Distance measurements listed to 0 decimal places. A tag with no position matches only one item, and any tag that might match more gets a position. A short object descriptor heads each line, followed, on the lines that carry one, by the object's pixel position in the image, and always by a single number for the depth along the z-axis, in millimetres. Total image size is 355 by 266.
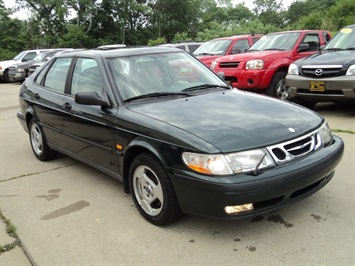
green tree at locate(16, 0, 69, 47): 37062
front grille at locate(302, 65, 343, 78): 6074
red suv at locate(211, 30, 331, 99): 7605
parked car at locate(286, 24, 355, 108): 5953
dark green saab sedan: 2617
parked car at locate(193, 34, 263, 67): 10492
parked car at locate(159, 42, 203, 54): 13359
